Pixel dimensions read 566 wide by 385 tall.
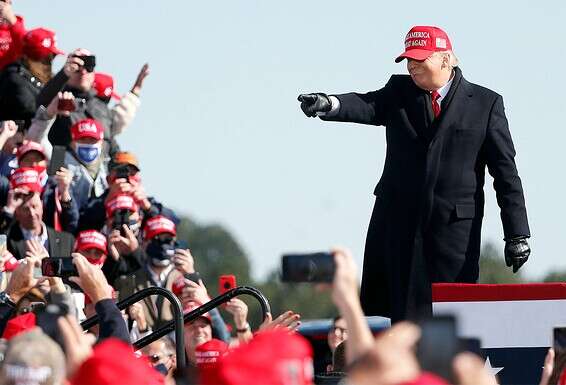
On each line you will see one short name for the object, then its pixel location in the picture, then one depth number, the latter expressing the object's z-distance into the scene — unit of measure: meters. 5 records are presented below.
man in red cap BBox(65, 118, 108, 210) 26.72
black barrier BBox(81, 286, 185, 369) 17.58
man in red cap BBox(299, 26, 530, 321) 19.80
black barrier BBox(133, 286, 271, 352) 18.70
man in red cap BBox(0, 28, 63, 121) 26.31
